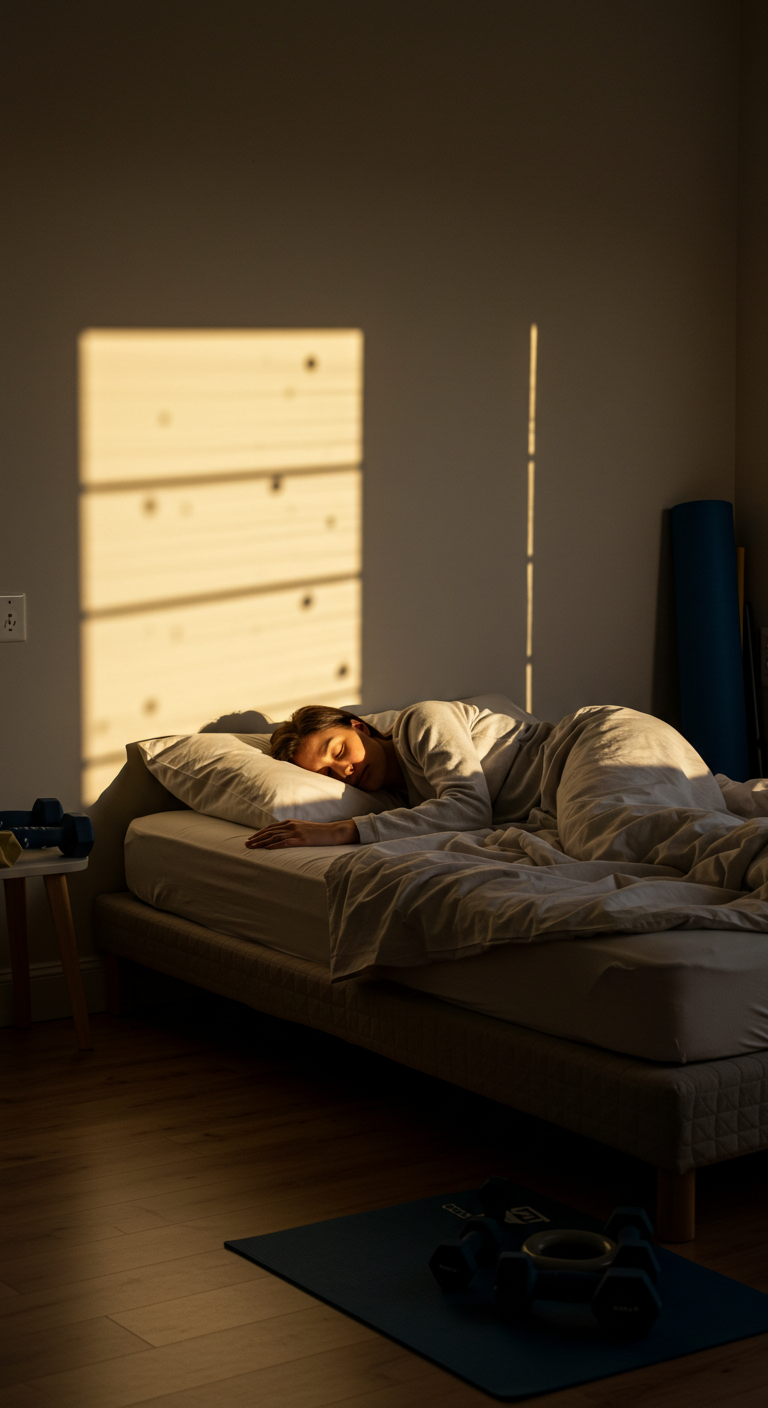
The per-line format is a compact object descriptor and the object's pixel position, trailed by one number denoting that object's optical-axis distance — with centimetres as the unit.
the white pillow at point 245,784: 323
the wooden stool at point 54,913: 308
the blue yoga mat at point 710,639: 443
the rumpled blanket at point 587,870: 230
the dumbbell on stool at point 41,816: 323
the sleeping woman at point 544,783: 264
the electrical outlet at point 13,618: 333
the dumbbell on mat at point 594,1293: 181
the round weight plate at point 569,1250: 189
